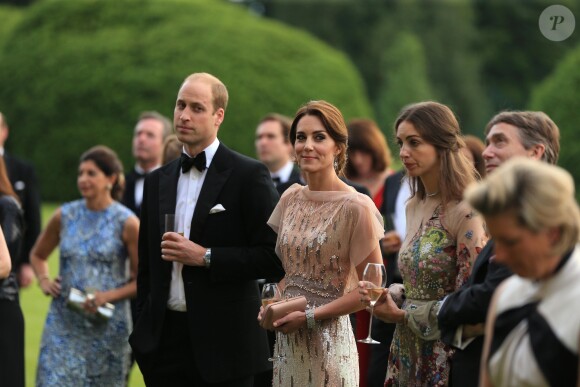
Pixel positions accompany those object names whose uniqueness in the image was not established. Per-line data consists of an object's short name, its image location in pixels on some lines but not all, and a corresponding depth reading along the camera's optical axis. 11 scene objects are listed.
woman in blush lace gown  11.18
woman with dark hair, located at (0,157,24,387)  14.83
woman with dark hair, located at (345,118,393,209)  19.12
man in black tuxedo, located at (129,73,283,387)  12.27
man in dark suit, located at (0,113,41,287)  21.22
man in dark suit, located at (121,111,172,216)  21.23
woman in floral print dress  10.64
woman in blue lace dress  16.22
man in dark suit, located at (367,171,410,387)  17.45
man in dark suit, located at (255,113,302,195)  19.09
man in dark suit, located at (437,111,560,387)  9.35
